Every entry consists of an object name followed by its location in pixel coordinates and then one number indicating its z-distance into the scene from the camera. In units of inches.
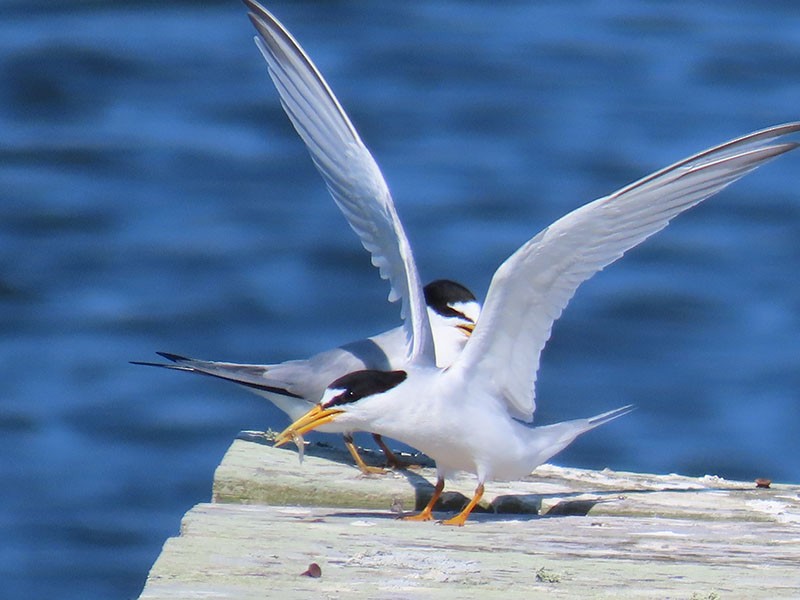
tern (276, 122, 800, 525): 362.9
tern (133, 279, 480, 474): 462.3
